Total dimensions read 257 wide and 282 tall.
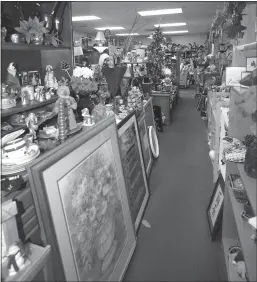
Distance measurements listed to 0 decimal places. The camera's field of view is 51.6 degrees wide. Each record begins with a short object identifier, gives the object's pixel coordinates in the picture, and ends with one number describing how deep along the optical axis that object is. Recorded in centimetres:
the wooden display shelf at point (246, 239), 124
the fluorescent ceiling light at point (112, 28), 1041
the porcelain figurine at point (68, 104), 217
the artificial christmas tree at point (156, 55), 626
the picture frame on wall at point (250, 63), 223
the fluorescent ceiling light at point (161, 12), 684
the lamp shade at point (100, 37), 497
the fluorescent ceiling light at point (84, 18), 806
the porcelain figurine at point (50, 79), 255
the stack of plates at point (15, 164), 147
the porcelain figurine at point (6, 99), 188
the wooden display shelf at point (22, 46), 188
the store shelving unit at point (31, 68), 129
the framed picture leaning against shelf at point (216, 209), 233
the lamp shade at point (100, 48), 528
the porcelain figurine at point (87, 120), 240
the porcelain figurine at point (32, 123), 199
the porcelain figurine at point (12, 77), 217
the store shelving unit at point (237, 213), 129
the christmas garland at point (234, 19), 295
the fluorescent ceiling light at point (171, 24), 982
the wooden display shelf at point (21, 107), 185
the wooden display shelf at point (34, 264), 115
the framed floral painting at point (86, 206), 132
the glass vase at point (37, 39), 214
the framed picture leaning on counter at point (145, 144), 367
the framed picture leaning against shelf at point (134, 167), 257
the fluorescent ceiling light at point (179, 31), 1303
